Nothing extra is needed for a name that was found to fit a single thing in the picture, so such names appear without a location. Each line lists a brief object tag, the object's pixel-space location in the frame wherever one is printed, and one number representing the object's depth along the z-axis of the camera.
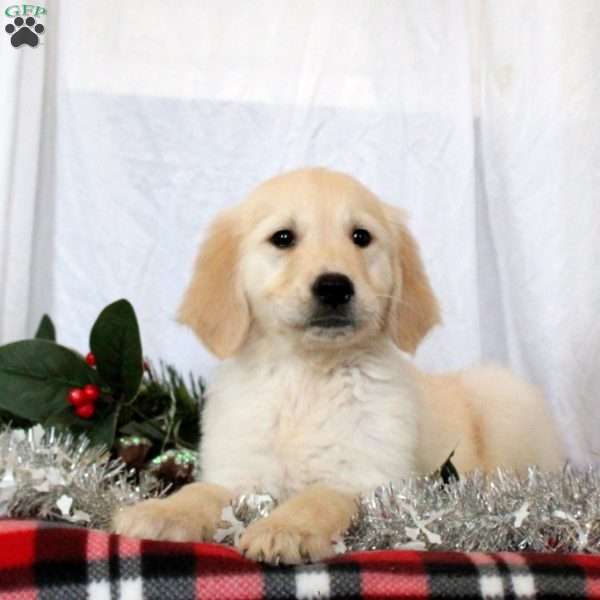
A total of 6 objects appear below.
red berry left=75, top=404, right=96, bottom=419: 0.84
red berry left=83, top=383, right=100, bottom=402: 0.84
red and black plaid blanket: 0.60
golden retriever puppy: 0.75
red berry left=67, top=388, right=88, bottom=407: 0.84
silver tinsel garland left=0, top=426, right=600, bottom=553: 0.67
